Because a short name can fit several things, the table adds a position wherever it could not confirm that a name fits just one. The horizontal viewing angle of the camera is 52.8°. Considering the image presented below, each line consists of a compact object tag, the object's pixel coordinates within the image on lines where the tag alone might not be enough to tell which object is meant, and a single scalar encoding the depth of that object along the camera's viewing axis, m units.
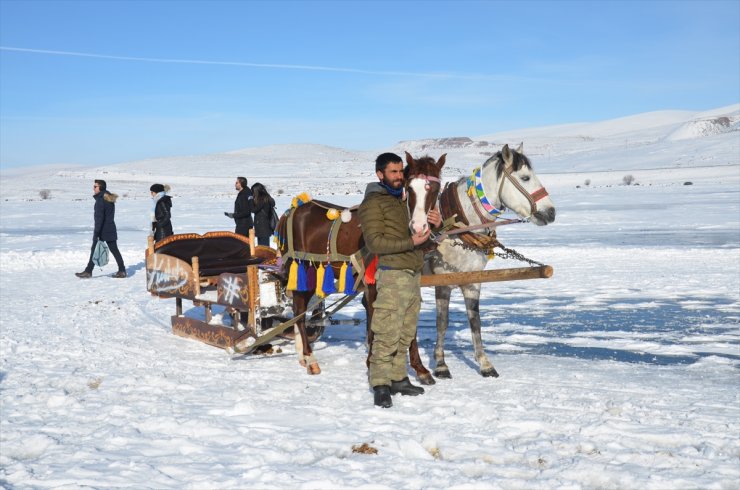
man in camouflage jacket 5.54
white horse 6.09
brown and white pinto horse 6.87
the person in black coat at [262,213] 13.41
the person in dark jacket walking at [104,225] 14.11
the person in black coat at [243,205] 13.49
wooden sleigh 7.58
